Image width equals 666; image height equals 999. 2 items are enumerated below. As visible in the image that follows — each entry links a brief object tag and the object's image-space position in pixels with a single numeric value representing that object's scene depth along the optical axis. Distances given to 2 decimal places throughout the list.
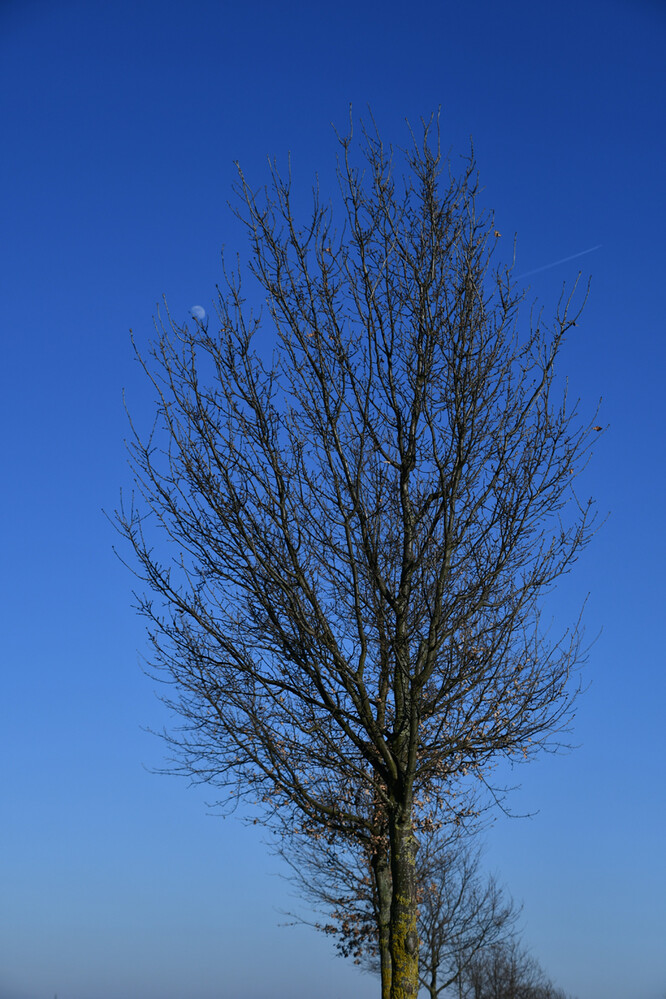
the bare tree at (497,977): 30.95
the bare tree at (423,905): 12.75
